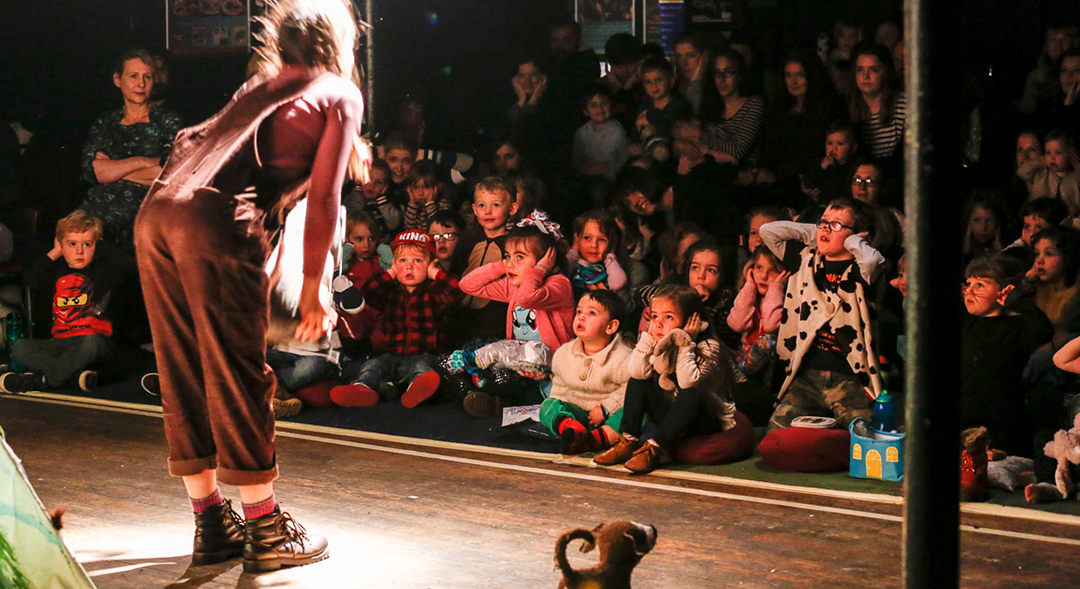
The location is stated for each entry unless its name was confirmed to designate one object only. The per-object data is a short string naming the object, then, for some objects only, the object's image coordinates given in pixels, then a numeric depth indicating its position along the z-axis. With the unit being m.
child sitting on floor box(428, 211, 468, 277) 6.95
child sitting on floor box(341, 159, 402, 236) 7.44
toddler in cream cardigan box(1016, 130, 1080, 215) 6.11
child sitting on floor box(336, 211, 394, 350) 6.78
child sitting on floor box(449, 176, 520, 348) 6.62
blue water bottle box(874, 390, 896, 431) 4.95
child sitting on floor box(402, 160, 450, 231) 7.25
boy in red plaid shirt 6.65
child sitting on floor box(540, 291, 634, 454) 5.48
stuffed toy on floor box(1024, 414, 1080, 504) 4.46
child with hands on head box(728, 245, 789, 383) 5.94
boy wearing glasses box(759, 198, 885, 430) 5.41
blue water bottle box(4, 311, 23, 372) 7.98
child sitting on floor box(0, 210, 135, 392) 7.04
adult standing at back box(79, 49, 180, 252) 6.77
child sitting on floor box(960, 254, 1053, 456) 4.85
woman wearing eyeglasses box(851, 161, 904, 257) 6.00
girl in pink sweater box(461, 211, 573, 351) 6.02
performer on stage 3.69
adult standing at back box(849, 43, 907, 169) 6.43
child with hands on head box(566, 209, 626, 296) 6.26
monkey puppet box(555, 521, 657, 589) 2.77
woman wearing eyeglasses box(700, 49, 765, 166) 6.89
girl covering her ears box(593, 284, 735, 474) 5.12
